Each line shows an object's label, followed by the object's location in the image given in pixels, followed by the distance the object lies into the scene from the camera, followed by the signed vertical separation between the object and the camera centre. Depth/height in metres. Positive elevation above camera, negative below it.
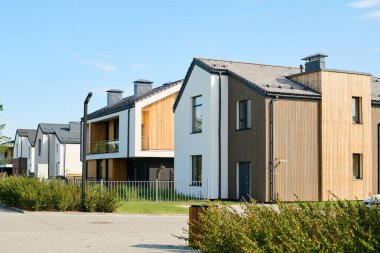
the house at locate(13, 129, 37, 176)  71.69 +1.60
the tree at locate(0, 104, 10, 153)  49.60 +2.02
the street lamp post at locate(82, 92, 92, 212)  21.72 +0.36
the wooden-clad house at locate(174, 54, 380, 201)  28.20 +1.44
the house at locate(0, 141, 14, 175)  83.19 -0.15
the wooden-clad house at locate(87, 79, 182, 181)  40.22 +1.84
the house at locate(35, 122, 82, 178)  66.25 +1.61
